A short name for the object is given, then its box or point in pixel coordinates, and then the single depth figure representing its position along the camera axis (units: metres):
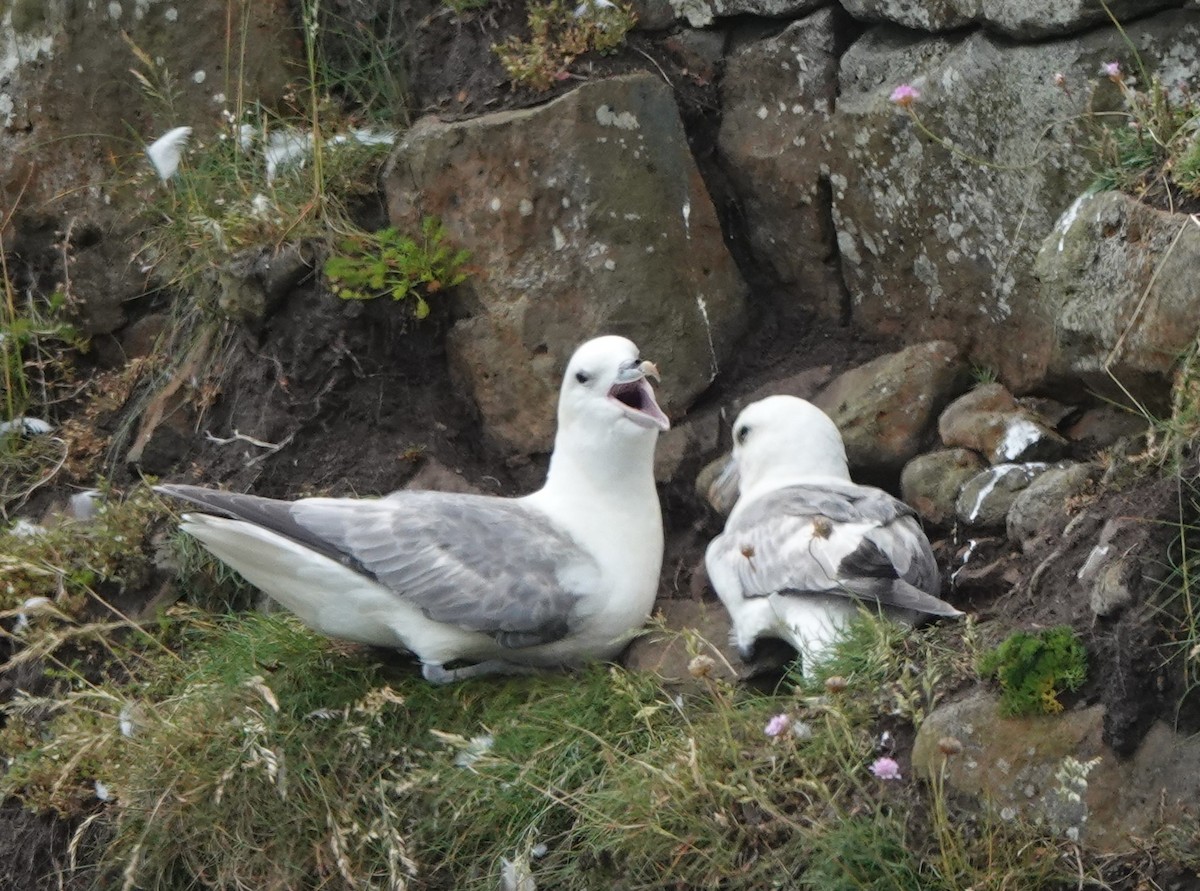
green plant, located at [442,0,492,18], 5.70
